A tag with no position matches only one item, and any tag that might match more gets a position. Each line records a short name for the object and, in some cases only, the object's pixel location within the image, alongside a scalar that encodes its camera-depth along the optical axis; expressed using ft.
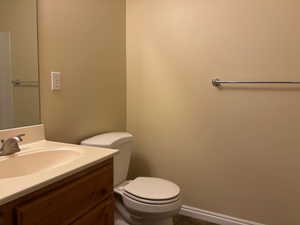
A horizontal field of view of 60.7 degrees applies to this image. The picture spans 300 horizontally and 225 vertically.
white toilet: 5.36
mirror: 4.55
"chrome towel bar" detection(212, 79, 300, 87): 5.80
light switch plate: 5.25
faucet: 4.04
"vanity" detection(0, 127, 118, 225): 2.89
